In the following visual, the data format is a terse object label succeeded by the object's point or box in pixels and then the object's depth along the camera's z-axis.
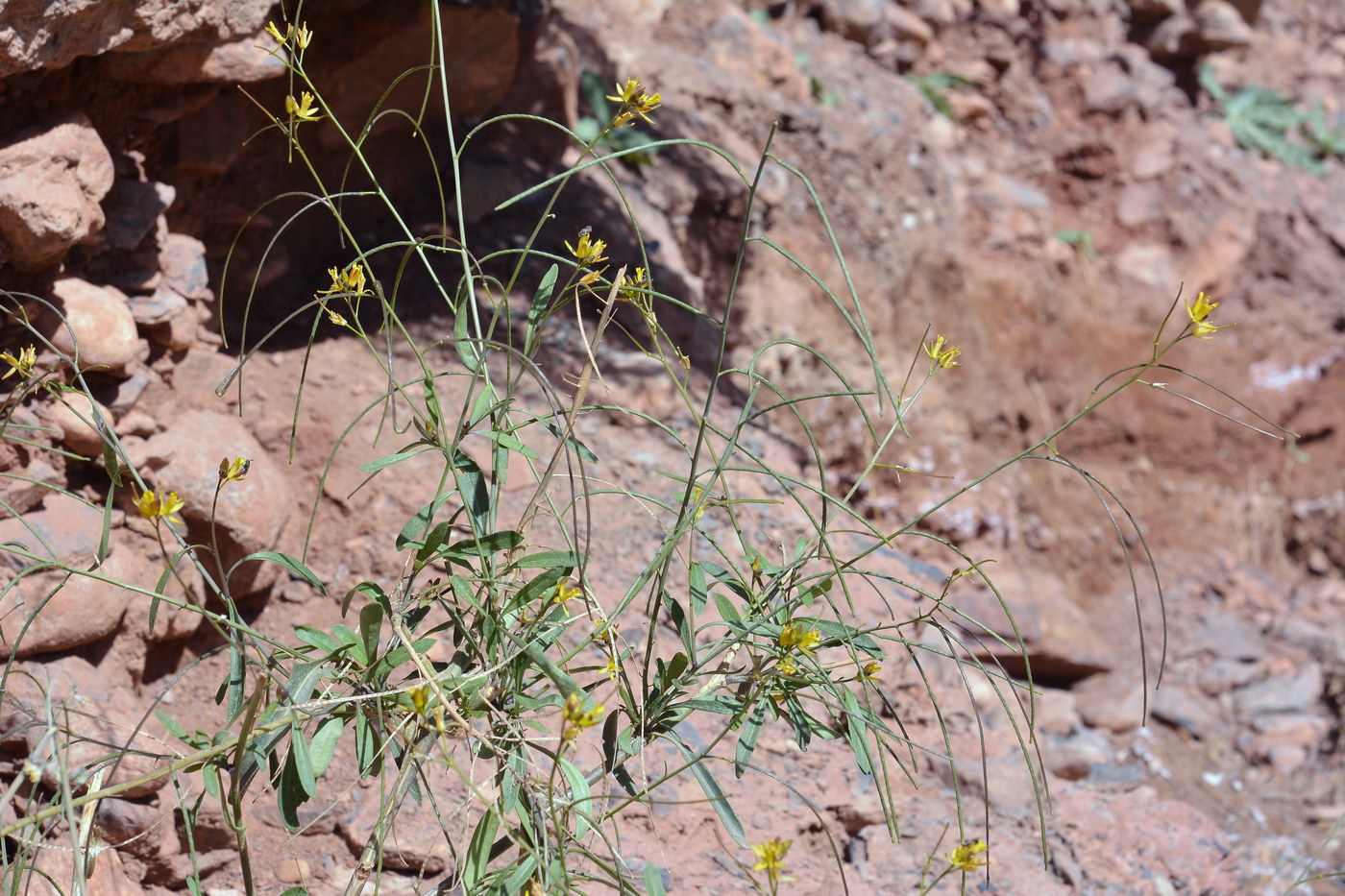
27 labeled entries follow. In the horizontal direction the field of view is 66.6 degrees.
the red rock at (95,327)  2.02
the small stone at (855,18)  5.54
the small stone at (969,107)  5.91
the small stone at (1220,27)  6.58
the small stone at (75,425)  1.93
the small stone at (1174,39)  6.62
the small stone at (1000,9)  6.15
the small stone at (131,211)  2.21
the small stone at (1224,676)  4.53
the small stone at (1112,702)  3.81
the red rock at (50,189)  1.82
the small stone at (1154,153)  6.09
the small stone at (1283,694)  4.39
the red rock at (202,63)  2.16
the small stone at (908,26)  5.76
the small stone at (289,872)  1.77
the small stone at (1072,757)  3.21
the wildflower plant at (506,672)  1.20
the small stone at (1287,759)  4.07
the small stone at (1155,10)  6.59
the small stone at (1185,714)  4.11
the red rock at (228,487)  2.09
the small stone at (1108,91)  6.21
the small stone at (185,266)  2.41
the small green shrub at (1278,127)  6.56
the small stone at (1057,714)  3.51
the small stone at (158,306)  2.25
